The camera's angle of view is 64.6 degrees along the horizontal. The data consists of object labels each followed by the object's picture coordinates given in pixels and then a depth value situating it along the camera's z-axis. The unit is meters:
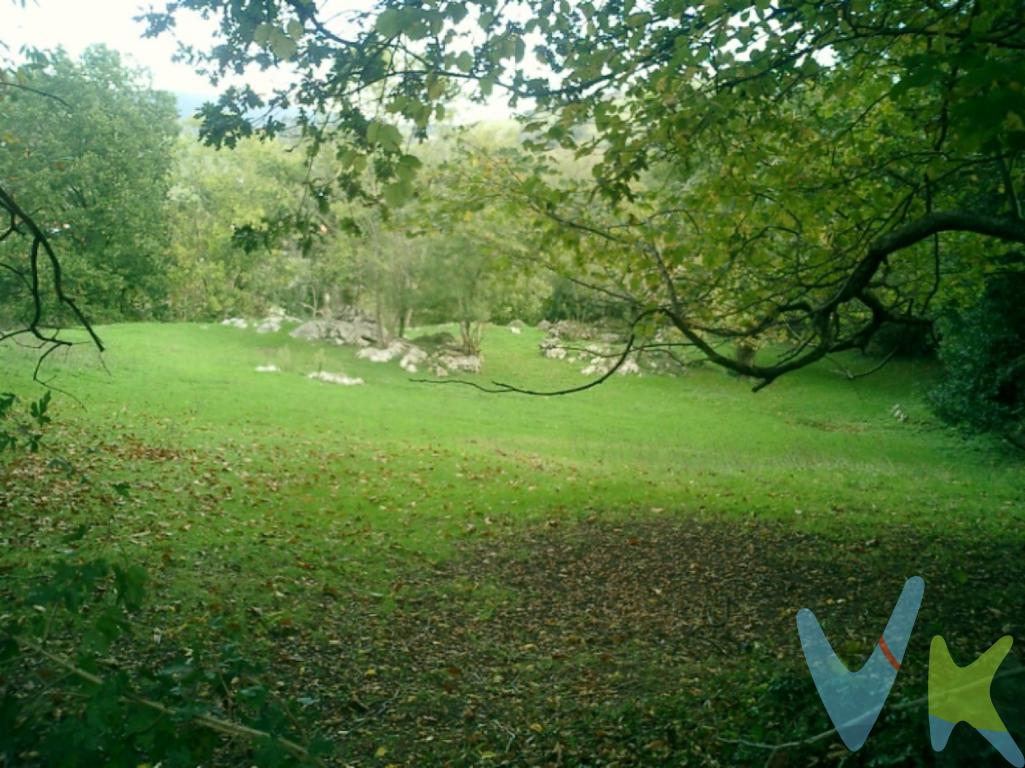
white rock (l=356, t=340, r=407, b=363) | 26.05
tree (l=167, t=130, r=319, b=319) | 28.94
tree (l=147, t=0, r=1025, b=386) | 3.62
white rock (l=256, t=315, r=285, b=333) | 29.80
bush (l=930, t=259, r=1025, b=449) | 12.88
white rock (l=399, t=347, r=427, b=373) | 25.59
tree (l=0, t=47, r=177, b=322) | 23.50
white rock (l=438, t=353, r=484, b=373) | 26.12
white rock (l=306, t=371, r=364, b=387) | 22.14
